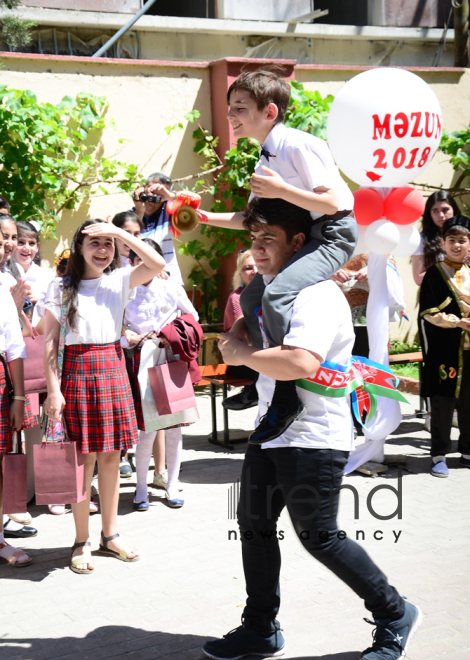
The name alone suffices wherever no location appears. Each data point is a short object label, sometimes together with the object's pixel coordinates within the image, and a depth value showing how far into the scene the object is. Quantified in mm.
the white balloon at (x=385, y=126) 5316
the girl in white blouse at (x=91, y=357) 4129
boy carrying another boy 2830
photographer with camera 5957
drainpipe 11267
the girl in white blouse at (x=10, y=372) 4184
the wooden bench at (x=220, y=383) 6656
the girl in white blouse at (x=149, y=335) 5207
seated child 2891
